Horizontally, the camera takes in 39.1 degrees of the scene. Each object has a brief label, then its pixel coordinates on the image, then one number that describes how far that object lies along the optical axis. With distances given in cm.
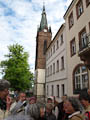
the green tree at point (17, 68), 2147
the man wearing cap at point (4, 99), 241
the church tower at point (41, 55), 3344
